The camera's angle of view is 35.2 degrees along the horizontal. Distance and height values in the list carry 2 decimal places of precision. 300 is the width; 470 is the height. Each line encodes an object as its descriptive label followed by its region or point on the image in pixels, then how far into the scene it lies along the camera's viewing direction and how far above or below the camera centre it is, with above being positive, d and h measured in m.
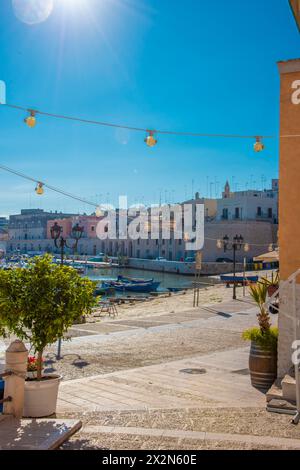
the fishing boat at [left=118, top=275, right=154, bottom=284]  55.31 -4.87
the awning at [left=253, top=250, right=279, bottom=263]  17.83 -0.62
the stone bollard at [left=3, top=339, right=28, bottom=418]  6.60 -1.99
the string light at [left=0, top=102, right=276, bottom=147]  10.79 +2.70
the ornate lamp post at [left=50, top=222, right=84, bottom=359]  17.52 +0.38
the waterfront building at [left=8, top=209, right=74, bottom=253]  135.38 +2.95
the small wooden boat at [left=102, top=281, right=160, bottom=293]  53.16 -5.17
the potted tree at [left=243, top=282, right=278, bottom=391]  8.76 -2.11
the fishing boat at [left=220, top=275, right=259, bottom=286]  47.27 -4.13
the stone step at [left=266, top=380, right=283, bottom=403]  7.51 -2.47
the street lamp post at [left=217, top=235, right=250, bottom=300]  30.32 -0.33
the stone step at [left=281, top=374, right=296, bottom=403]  7.40 -2.35
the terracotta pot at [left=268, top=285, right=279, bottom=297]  13.70 -1.40
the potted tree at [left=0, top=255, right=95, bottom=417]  6.68 -0.93
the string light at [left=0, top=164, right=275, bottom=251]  16.44 +1.83
